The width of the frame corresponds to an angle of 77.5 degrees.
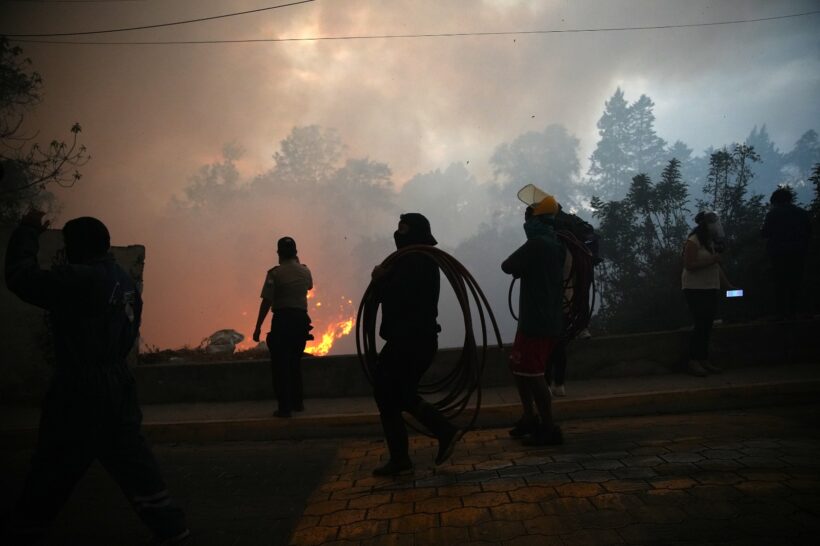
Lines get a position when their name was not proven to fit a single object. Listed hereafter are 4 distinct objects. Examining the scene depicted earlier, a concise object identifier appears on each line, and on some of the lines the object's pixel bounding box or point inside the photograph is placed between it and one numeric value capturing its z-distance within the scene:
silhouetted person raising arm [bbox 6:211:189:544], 2.70
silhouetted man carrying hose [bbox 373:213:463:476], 3.88
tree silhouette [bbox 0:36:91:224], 10.45
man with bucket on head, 4.41
